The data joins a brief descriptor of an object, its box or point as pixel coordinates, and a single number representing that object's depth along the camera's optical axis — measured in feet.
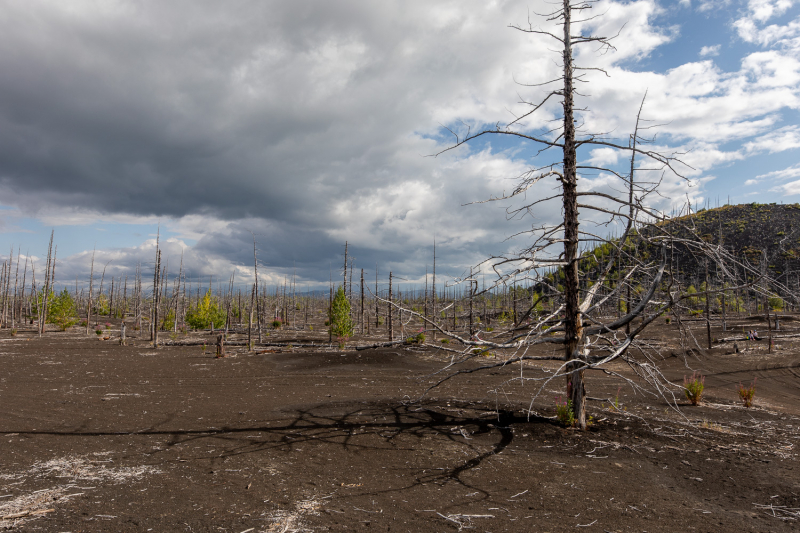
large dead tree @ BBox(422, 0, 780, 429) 22.45
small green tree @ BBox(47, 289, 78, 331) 131.64
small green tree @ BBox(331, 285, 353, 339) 90.63
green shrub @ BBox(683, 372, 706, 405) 34.71
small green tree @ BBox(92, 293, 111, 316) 206.06
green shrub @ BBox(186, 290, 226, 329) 128.57
